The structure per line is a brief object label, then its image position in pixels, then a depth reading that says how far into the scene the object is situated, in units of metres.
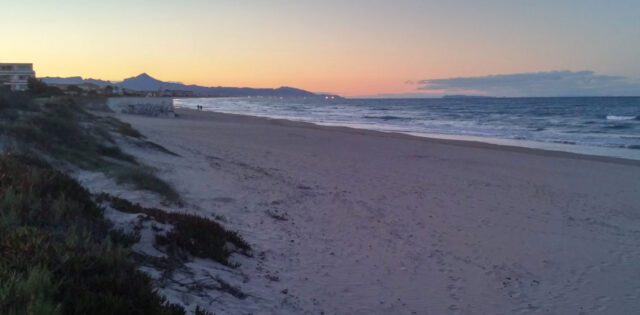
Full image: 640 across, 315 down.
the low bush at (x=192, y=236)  5.39
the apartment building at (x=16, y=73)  55.46
